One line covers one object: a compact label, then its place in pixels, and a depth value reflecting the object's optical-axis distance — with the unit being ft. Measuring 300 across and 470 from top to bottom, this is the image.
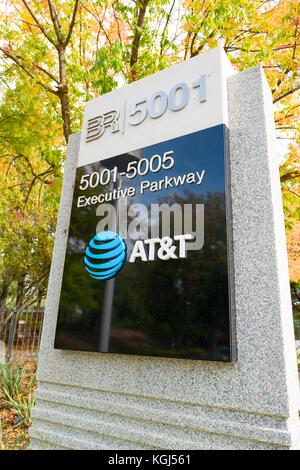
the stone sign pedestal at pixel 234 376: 7.40
